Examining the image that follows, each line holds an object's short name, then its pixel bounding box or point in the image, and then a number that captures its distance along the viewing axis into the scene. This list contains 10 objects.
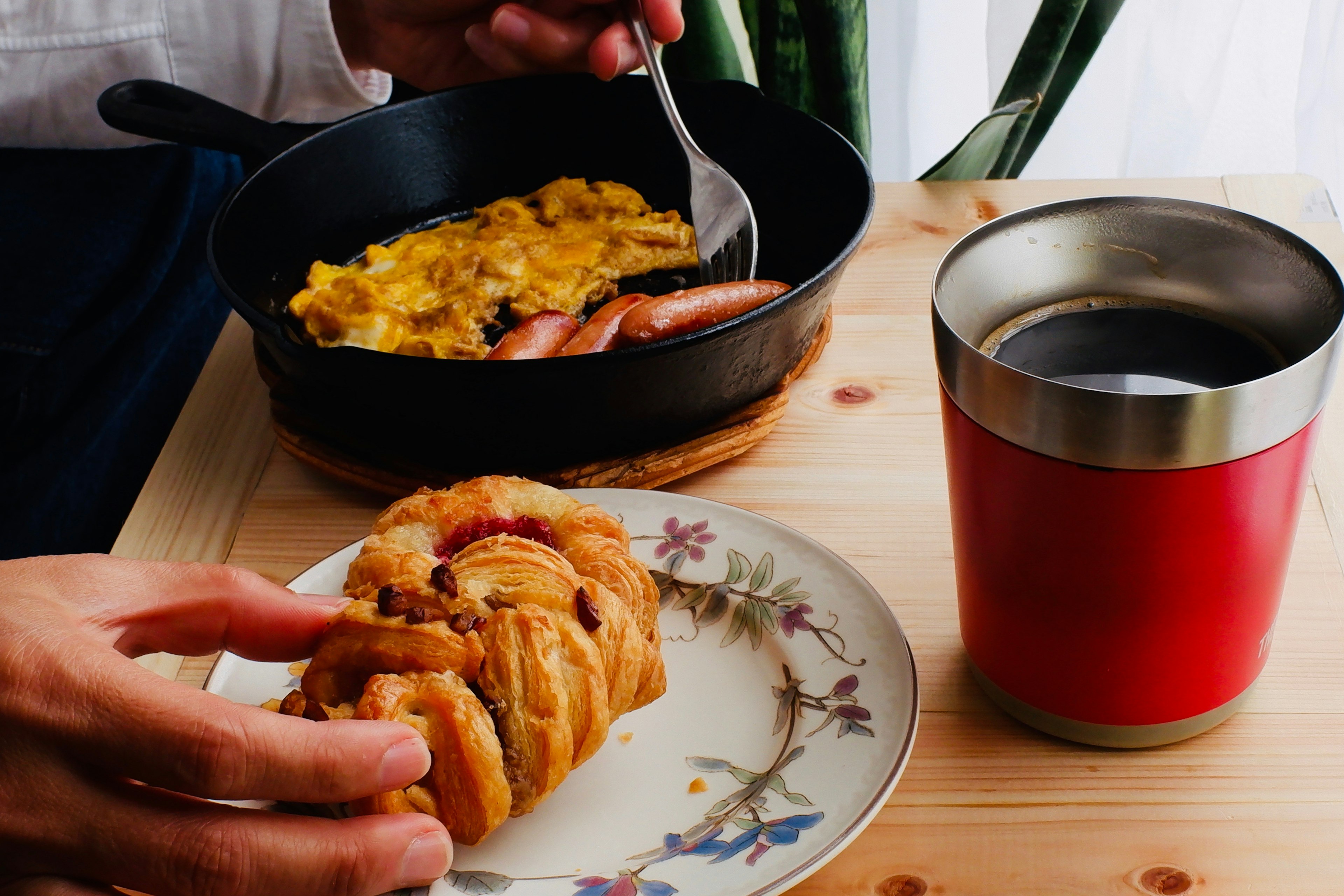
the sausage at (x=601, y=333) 1.13
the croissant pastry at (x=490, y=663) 0.64
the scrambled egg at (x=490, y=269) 1.28
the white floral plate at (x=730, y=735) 0.66
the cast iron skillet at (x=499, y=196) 0.95
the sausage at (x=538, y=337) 1.15
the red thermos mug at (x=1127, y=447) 0.57
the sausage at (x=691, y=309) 1.11
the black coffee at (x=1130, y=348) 0.65
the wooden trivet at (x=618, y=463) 1.01
